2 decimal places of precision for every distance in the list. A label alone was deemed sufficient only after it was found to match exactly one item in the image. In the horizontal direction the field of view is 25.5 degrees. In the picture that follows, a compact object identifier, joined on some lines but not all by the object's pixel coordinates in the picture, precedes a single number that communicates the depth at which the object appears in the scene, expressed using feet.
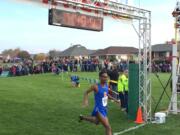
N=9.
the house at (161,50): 293.84
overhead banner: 40.22
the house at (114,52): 337.52
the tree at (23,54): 328.49
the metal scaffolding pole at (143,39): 46.57
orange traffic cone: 47.09
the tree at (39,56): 330.95
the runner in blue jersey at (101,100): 34.01
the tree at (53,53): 390.71
